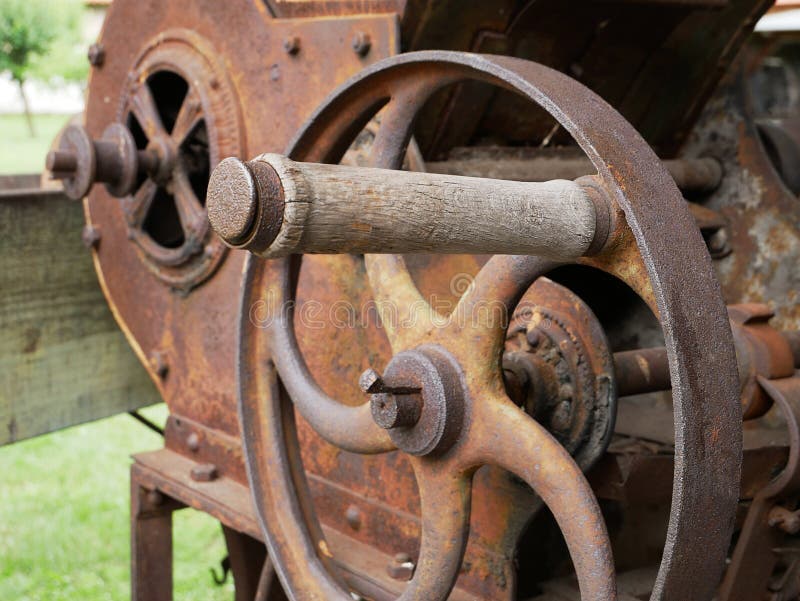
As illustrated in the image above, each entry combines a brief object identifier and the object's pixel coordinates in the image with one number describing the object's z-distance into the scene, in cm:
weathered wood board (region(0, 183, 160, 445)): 257
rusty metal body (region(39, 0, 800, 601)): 118
